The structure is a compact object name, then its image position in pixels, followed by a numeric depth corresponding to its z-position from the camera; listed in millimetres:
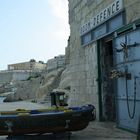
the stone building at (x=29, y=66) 67064
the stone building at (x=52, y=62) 37168
